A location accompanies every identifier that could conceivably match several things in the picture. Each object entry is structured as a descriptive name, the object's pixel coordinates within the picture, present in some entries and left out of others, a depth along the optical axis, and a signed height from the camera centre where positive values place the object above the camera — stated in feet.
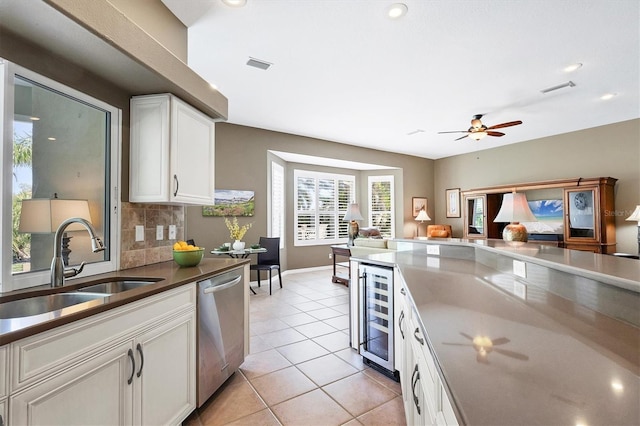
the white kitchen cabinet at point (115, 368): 3.20 -2.03
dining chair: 17.10 -2.20
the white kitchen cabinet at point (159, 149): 6.93 +1.61
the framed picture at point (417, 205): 26.91 +0.93
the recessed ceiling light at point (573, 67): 10.85 +5.49
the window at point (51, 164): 4.76 +1.04
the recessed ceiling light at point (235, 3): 7.63 +5.55
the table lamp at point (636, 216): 14.68 -0.11
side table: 18.07 -3.09
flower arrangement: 16.07 -0.69
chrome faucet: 4.93 -0.53
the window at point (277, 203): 19.93 +0.94
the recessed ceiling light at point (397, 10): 7.79 +5.51
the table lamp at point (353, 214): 21.70 +0.11
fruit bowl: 6.95 -0.95
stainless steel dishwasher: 6.14 -2.57
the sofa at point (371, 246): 15.34 -1.62
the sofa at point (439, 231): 25.02 -1.36
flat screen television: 19.22 -0.18
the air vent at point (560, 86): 12.32 +5.46
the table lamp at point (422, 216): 26.03 -0.08
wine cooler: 7.40 -2.65
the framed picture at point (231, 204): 16.88 +0.73
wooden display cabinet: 16.57 +0.23
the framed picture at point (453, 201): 26.14 +1.22
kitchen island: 1.86 -1.20
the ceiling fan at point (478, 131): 14.60 +4.18
